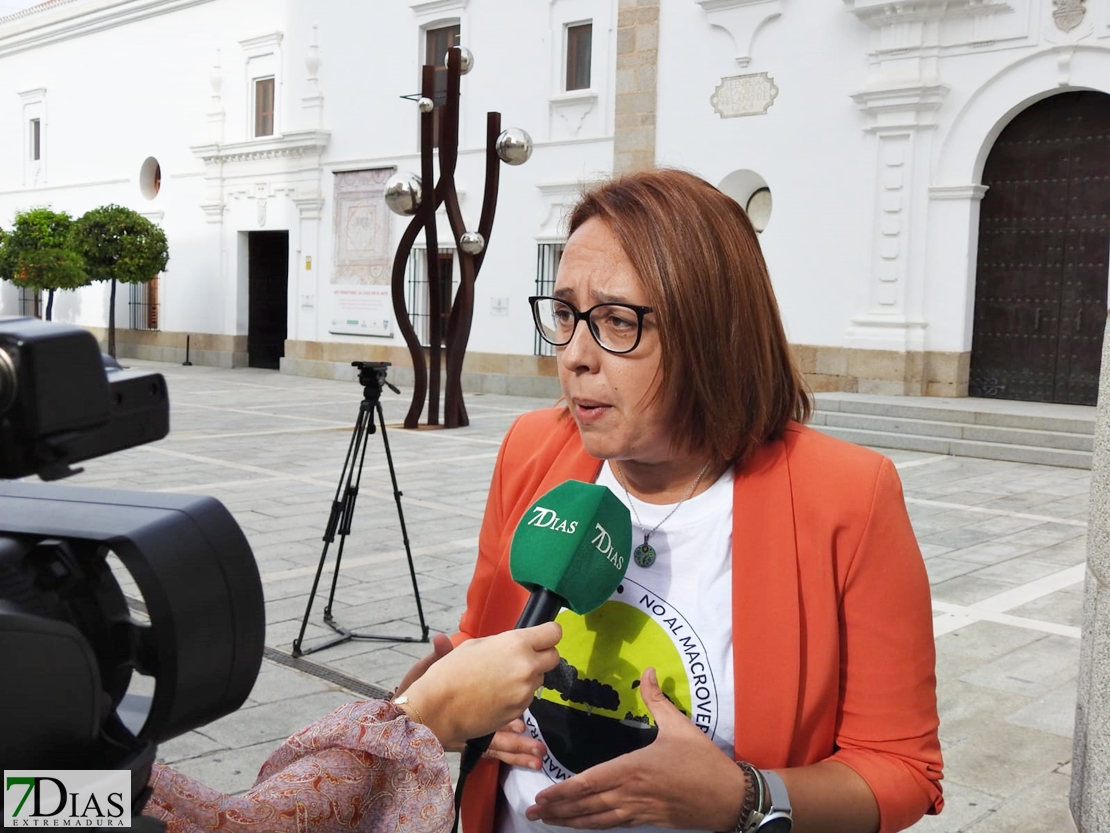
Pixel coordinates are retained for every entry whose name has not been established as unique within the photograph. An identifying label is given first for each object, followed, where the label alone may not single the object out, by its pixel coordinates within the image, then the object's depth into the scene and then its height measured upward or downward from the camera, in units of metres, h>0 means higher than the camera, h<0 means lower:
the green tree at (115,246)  22.52 +1.23
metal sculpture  12.13 +1.09
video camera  0.78 -0.22
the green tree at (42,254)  22.75 +1.04
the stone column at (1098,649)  2.34 -0.65
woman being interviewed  1.58 -0.36
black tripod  4.48 -0.71
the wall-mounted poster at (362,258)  19.45 +1.02
